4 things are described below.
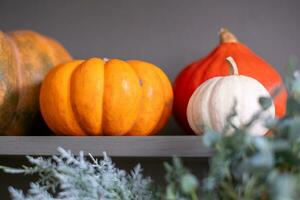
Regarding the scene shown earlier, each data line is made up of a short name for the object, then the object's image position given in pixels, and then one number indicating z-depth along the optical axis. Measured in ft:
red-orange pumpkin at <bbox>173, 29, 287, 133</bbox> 3.39
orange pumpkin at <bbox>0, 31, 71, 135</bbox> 3.36
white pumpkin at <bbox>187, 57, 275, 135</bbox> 2.83
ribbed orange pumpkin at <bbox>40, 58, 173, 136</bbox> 3.12
